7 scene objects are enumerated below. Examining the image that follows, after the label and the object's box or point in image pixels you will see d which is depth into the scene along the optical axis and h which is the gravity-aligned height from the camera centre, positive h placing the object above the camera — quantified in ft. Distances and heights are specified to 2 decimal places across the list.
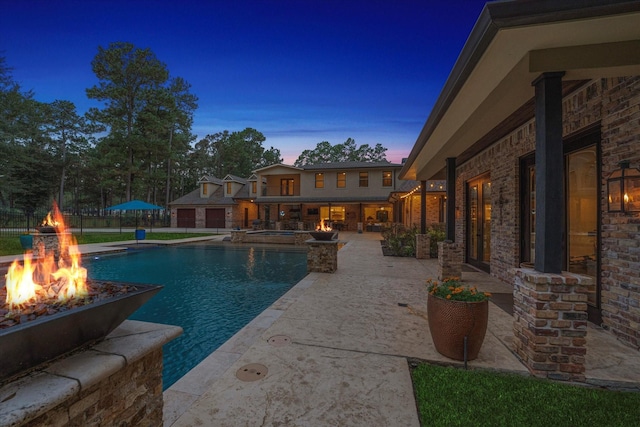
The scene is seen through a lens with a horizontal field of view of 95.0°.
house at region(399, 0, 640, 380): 8.57 +3.51
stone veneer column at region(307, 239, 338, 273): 26.48 -3.66
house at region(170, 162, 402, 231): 80.43 +5.19
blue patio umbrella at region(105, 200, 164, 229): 60.18 +2.00
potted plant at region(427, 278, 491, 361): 10.21 -3.74
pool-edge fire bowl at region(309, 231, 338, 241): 27.04 -1.80
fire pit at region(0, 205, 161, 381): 4.05 -1.63
